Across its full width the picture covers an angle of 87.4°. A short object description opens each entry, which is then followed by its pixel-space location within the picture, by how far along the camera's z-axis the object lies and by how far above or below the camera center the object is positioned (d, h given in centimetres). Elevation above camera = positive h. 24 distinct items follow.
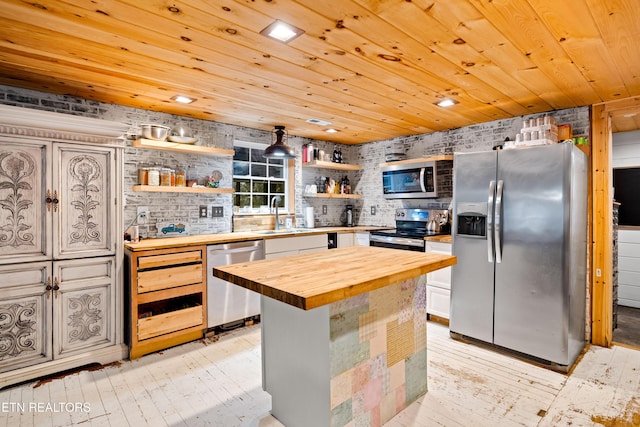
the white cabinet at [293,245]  405 -42
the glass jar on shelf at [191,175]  411 +46
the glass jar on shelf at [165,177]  375 +40
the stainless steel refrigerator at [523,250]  284 -35
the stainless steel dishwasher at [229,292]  357 -88
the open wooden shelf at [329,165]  514 +75
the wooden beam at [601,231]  334 -19
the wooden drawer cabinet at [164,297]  311 -82
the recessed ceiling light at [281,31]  196 +109
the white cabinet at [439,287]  379 -87
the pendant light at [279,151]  415 +76
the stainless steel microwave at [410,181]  462 +46
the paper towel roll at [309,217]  528 -7
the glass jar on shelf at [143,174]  366 +43
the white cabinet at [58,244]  262 -26
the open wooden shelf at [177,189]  357 +26
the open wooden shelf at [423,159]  444 +73
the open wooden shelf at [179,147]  354 +73
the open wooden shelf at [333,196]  525 +27
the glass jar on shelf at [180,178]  389 +41
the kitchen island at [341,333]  168 -71
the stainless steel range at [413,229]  418 -25
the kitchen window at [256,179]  472 +50
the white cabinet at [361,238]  500 -39
